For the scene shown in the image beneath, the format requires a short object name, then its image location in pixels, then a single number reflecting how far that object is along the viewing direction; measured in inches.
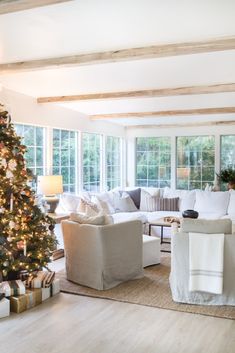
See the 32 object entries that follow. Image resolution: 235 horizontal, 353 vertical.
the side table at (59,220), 213.0
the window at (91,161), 321.7
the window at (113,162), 371.6
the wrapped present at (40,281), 158.2
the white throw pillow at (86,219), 171.5
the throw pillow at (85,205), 246.8
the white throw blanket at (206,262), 145.9
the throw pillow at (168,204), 310.7
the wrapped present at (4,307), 140.6
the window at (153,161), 397.1
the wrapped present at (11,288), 148.3
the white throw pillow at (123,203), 306.7
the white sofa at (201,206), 284.5
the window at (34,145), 245.7
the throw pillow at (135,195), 321.4
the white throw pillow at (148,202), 316.2
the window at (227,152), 371.6
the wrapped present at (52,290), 157.8
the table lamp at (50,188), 226.2
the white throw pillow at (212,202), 295.5
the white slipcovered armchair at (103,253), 167.0
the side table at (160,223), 234.8
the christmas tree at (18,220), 156.9
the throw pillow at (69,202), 254.4
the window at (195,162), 378.6
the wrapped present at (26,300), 146.0
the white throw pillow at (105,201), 282.4
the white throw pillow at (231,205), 290.6
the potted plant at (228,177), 347.9
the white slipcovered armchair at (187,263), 148.8
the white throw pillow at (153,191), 327.3
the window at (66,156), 279.2
